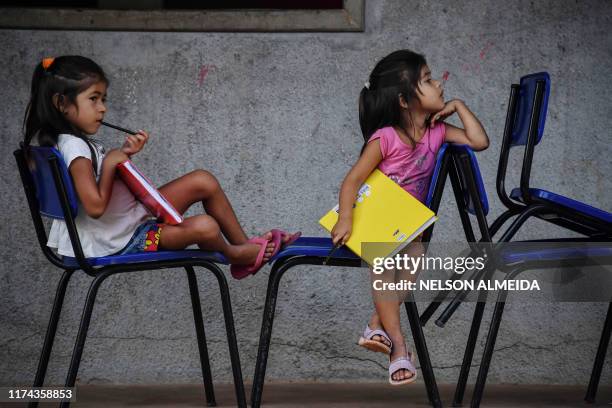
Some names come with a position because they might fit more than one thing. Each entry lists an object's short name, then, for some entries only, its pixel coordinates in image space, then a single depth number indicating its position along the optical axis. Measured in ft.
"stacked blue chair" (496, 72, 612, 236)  20.17
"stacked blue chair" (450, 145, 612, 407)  20.12
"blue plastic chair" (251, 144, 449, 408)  20.44
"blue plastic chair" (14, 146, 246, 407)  19.76
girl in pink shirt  21.04
